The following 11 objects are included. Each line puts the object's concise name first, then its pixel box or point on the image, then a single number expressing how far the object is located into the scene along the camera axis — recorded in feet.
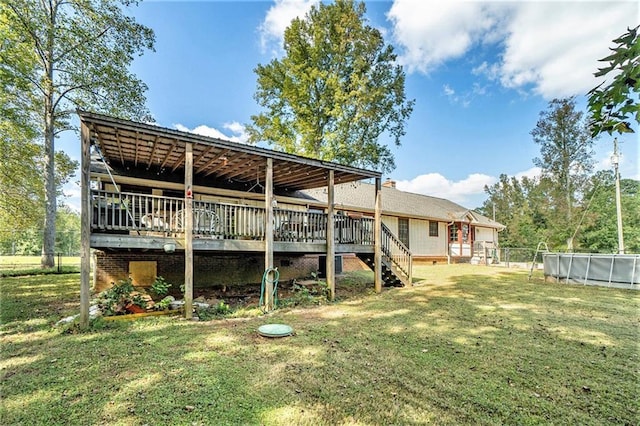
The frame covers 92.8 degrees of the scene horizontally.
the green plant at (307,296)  26.85
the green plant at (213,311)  21.94
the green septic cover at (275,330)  17.19
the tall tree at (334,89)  54.70
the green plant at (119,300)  21.22
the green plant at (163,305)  22.69
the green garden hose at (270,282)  24.27
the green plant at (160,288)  22.67
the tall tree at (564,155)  76.76
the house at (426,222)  59.73
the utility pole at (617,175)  46.47
